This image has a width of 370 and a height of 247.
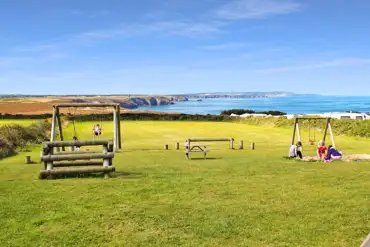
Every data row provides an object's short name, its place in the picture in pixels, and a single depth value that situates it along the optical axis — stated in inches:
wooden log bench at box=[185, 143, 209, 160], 1111.5
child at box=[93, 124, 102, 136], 1520.7
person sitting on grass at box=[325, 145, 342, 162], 990.0
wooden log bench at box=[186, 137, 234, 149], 1464.0
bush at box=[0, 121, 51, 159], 1274.9
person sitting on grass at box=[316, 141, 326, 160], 1029.8
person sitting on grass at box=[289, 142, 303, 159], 1067.3
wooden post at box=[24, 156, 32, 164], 983.7
